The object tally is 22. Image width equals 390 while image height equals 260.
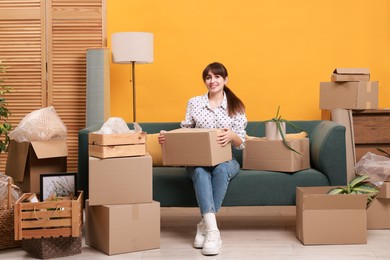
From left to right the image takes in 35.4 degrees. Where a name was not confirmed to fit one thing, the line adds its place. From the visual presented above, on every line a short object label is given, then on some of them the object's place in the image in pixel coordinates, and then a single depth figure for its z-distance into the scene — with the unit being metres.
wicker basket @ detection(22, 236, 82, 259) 3.15
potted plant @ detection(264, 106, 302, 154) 3.77
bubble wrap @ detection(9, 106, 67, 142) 3.64
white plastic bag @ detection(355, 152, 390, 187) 3.74
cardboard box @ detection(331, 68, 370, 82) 4.37
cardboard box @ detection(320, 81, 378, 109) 4.35
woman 3.37
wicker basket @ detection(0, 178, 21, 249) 3.32
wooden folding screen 4.88
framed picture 3.41
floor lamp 4.42
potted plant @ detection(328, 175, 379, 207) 3.49
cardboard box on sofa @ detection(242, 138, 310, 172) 3.70
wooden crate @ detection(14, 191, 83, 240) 3.09
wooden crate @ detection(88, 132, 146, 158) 3.23
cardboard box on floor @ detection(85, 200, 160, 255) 3.21
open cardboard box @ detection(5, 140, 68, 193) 3.63
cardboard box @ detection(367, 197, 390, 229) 3.79
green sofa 3.66
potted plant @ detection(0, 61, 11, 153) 3.61
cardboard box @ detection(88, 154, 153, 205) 3.23
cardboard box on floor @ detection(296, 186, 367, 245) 3.35
